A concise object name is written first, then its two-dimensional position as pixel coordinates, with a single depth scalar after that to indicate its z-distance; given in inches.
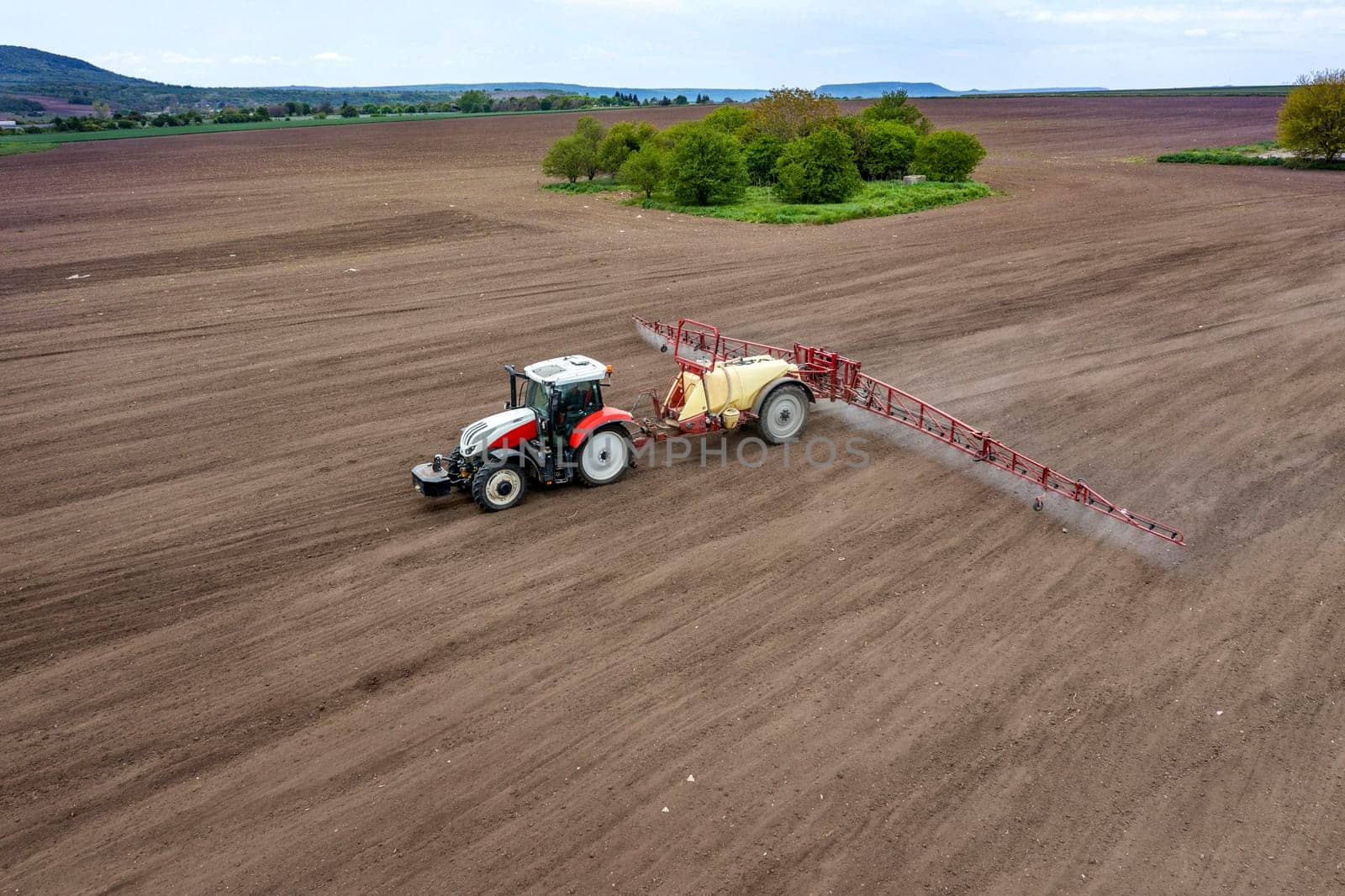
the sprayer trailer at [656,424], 504.1
